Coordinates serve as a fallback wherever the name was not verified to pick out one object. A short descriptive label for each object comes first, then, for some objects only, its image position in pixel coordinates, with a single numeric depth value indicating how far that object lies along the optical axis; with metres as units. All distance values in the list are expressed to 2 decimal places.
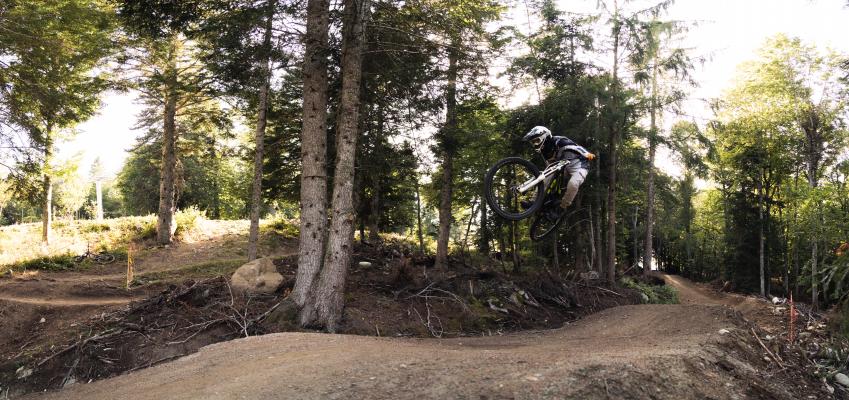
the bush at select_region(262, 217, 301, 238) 24.53
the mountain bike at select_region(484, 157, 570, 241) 7.91
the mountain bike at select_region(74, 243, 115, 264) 17.32
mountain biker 7.88
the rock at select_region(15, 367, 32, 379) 8.42
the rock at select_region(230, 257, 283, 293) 11.35
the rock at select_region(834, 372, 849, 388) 7.08
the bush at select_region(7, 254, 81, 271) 15.35
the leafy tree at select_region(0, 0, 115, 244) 12.02
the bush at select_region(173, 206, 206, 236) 21.75
